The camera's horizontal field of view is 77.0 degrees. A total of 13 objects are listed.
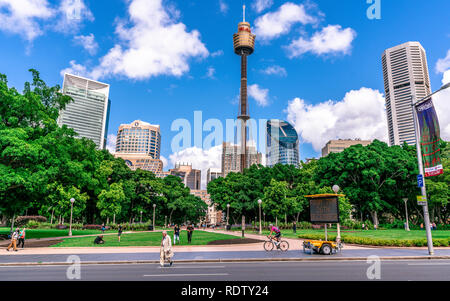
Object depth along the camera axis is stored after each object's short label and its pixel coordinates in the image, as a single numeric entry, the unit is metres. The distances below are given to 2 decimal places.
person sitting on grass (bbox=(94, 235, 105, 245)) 25.07
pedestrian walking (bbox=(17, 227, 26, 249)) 22.73
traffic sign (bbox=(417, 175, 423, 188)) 17.75
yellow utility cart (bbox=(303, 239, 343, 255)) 17.42
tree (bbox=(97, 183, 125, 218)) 54.06
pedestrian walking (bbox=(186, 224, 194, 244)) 26.36
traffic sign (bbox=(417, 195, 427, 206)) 17.44
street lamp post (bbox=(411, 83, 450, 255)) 16.69
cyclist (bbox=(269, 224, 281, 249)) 20.00
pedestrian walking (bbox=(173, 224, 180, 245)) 24.91
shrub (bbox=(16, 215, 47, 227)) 61.00
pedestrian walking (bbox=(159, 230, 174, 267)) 13.77
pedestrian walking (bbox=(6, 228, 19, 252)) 20.83
